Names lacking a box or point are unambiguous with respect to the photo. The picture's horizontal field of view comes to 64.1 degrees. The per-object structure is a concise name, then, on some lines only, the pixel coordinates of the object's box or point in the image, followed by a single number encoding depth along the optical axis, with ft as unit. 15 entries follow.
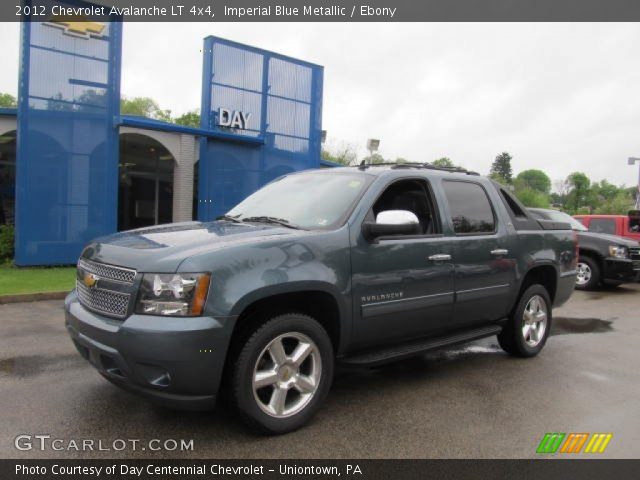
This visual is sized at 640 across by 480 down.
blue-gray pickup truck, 9.97
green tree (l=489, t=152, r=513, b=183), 391.90
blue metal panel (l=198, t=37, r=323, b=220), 43.14
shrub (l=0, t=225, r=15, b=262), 36.52
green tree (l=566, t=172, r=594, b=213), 264.72
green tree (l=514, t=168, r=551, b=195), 460.55
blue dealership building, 34.45
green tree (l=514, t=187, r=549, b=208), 283.79
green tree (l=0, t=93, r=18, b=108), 184.20
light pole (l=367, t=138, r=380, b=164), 48.34
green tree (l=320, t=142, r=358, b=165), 155.47
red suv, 41.06
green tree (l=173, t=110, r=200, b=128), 124.15
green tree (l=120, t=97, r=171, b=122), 191.81
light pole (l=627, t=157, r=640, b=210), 94.68
